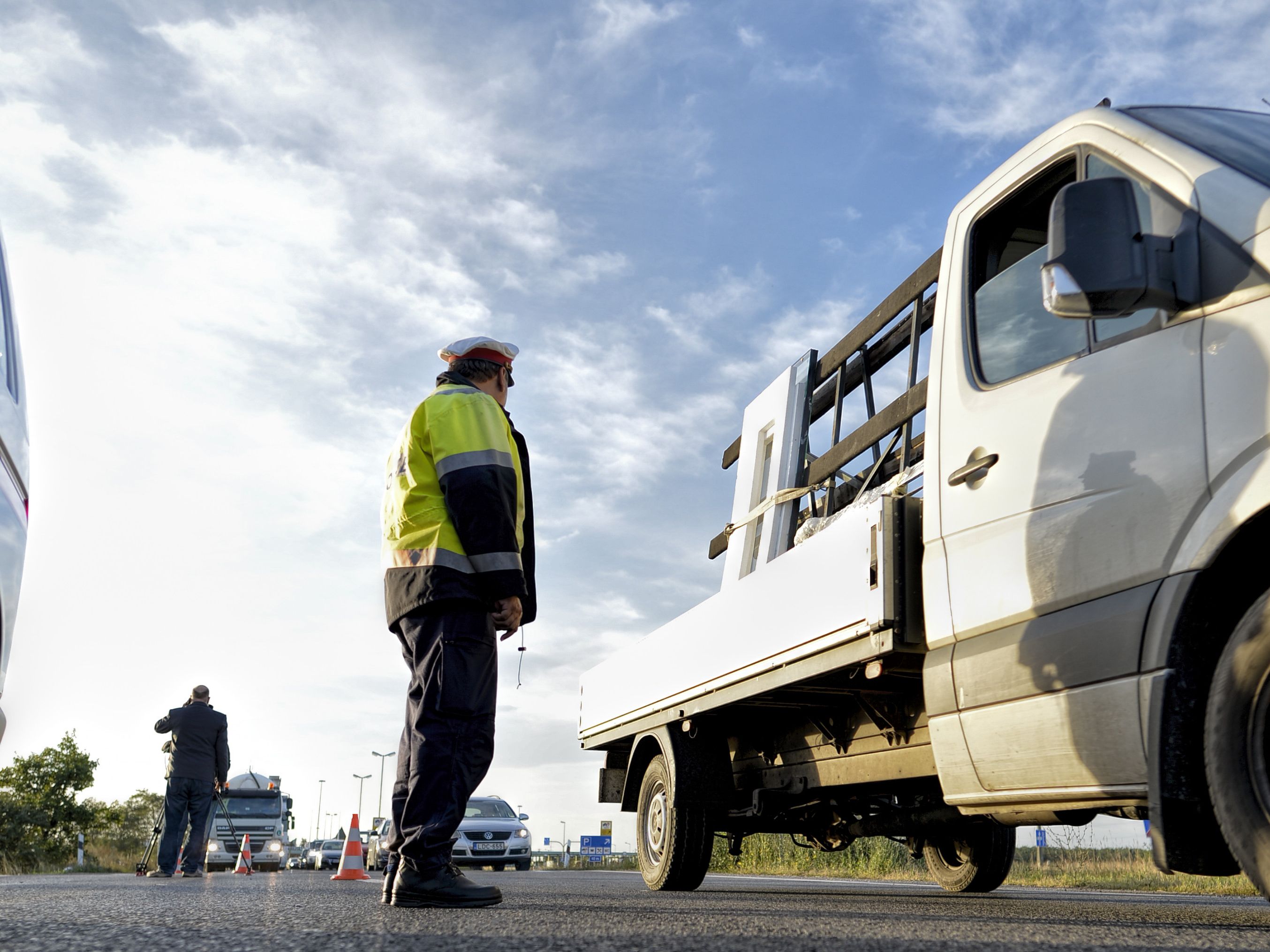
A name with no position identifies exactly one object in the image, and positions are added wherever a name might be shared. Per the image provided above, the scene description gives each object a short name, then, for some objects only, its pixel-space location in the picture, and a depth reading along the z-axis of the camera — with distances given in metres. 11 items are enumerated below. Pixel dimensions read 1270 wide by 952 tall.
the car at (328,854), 33.97
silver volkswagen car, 19.42
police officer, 3.89
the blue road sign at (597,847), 27.52
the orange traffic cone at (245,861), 15.70
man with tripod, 10.60
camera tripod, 11.47
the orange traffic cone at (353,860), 8.96
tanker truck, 25.66
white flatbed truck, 2.69
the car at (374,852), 18.73
